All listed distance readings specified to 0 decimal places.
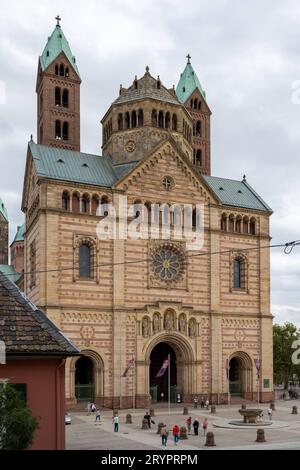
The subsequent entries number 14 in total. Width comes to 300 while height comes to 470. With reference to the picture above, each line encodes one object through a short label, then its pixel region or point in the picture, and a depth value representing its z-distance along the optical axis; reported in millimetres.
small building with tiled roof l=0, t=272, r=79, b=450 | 19094
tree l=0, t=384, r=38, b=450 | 15119
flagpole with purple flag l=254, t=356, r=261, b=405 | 57028
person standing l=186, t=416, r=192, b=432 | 38766
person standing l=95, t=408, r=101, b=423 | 42762
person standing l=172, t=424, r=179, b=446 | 33250
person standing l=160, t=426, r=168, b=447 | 32656
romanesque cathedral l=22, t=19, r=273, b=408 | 52219
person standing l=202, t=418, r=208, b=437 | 37375
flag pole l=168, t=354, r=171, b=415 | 52031
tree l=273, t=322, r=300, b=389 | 90438
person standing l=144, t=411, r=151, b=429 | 40503
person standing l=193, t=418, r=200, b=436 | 37294
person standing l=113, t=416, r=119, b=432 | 38250
